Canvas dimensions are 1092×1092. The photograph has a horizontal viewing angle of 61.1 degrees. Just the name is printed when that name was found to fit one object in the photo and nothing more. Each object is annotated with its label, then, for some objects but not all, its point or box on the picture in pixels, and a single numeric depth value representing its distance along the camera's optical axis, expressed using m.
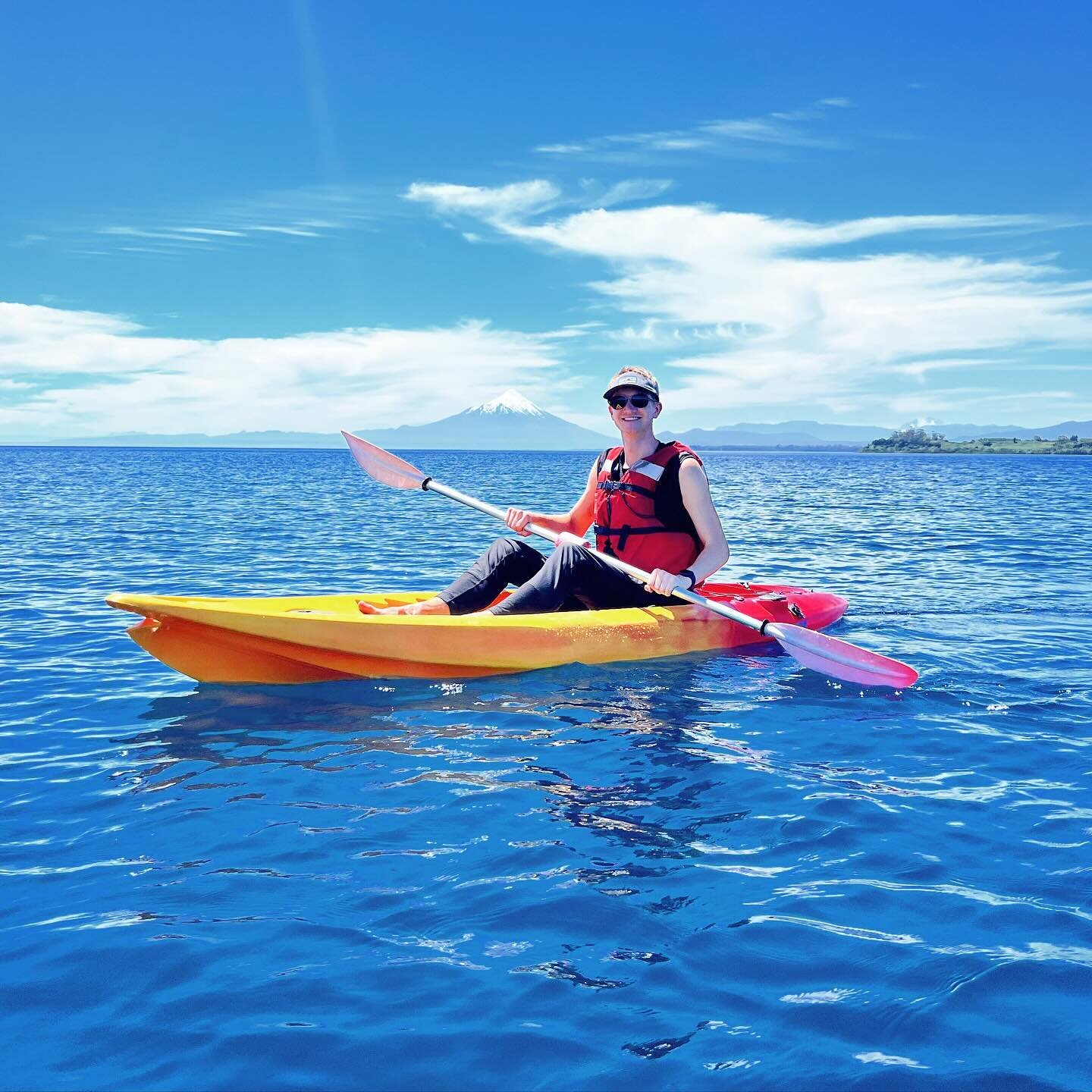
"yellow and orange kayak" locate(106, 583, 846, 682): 5.70
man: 6.22
